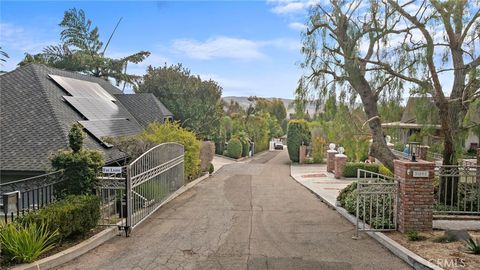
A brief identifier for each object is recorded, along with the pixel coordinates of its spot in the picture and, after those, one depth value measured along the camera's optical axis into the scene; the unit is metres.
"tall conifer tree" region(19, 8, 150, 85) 33.62
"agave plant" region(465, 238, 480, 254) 6.78
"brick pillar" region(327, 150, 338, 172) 24.80
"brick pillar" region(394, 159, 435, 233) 8.35
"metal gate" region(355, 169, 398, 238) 8.70
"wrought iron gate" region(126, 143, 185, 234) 9.18
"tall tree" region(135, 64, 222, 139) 28.30
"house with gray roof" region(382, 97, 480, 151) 11.04
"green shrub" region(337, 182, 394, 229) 8.84
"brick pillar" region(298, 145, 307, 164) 32.25
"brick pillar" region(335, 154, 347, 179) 21.61
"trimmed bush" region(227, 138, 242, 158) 37.86
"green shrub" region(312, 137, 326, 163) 31.75
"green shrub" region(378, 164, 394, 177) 19.53
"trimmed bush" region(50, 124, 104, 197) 8.46
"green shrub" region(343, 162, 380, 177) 21.66
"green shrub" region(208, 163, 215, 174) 23.93
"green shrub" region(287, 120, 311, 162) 32.75
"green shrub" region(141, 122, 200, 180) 15.76
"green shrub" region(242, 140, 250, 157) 40.03
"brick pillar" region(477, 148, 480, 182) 12.21
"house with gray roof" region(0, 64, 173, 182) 12.46
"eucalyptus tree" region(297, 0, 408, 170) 10.23
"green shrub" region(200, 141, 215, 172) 22.73
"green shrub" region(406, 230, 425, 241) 7.79
